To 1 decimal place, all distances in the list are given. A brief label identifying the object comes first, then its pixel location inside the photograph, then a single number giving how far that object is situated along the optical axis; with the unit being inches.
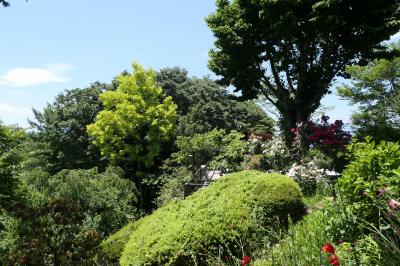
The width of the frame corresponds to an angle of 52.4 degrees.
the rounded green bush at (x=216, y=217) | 248.2
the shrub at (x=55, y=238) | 214.5
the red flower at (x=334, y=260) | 88.5
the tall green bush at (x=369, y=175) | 170.2
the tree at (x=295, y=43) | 612.7
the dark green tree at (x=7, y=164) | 397.7
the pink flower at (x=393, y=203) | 91.4
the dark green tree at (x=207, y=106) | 1222.3
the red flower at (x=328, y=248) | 86.8
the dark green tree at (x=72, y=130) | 1196.5
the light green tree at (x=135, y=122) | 1075.9
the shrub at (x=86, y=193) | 618.5
